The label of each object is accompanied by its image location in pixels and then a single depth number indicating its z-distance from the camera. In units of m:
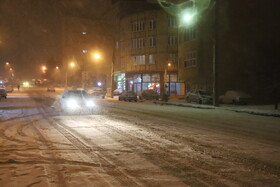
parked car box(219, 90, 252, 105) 32.59
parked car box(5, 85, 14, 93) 73.41
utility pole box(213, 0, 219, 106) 27.95
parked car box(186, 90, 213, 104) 33.16
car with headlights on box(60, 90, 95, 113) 21.67
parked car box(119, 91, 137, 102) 41.62
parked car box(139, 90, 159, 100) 44.69
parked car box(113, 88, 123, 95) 60.31
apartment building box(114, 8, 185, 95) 56.28
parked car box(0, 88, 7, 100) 44.22
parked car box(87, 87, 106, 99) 52.75
